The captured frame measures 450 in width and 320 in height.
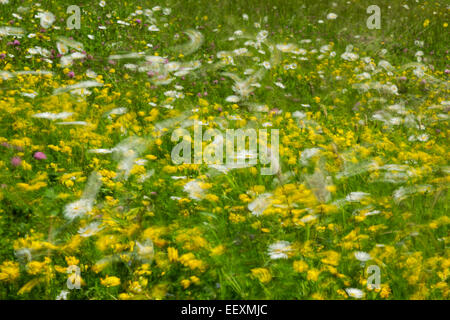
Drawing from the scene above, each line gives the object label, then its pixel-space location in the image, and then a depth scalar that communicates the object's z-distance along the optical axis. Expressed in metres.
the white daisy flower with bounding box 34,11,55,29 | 9.88
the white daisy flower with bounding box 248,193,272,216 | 4.68
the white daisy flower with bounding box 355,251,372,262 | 4.22
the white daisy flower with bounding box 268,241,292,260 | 4.14
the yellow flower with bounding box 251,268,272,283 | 3.94
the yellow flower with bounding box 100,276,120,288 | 3.67
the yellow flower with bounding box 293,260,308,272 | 3.99
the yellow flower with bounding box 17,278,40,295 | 3.59
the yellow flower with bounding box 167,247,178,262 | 4.06
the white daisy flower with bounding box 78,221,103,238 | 4.19
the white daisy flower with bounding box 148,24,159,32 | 10.81
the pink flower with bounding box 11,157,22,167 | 5.12
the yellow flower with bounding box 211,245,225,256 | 4.20
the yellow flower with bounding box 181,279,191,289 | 3.80
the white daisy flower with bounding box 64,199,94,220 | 4.51
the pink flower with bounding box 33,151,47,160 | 5.38
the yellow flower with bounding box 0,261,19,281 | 3.65
